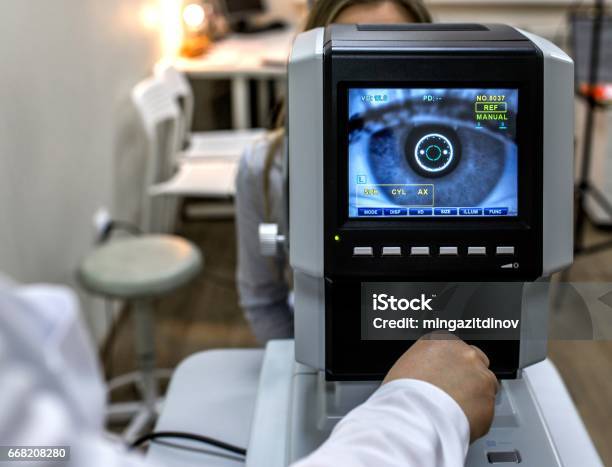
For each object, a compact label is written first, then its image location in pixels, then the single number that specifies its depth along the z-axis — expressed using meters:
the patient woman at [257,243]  1.30
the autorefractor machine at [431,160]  0.65
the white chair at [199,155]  2.86
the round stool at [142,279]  2.04
